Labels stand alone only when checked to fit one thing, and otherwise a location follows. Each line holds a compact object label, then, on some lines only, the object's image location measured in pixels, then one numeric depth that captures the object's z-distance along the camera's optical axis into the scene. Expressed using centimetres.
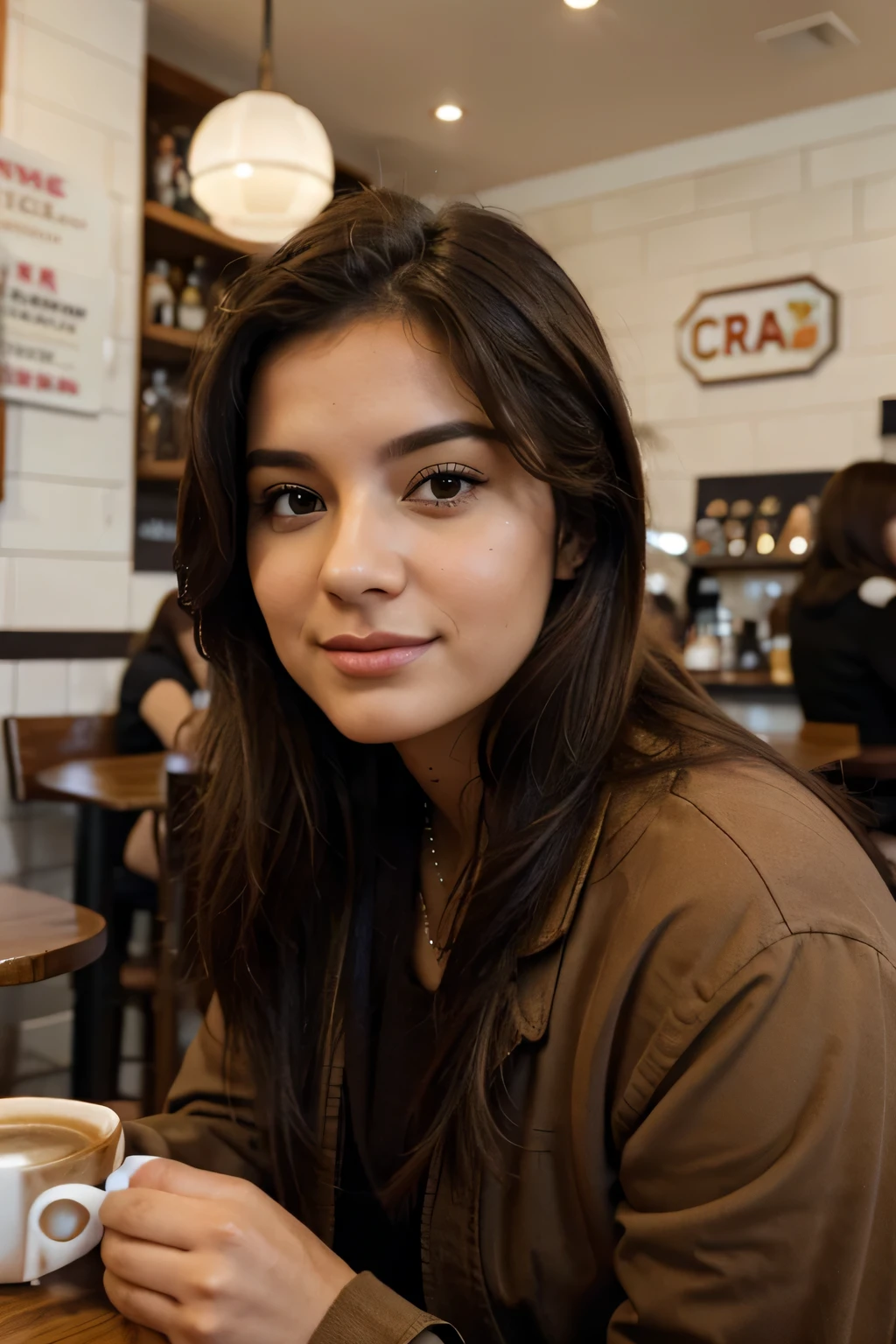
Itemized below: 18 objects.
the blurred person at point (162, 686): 303
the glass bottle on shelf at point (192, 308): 383
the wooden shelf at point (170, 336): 361
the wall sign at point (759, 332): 437
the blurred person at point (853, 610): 302
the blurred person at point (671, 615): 434
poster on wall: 309
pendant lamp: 270
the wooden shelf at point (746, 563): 442
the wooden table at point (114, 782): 229
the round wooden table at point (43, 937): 120
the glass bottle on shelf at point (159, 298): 372
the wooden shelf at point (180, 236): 364
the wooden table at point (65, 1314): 59
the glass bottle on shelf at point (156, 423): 364
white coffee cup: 62
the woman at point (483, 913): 65
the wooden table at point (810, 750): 223
